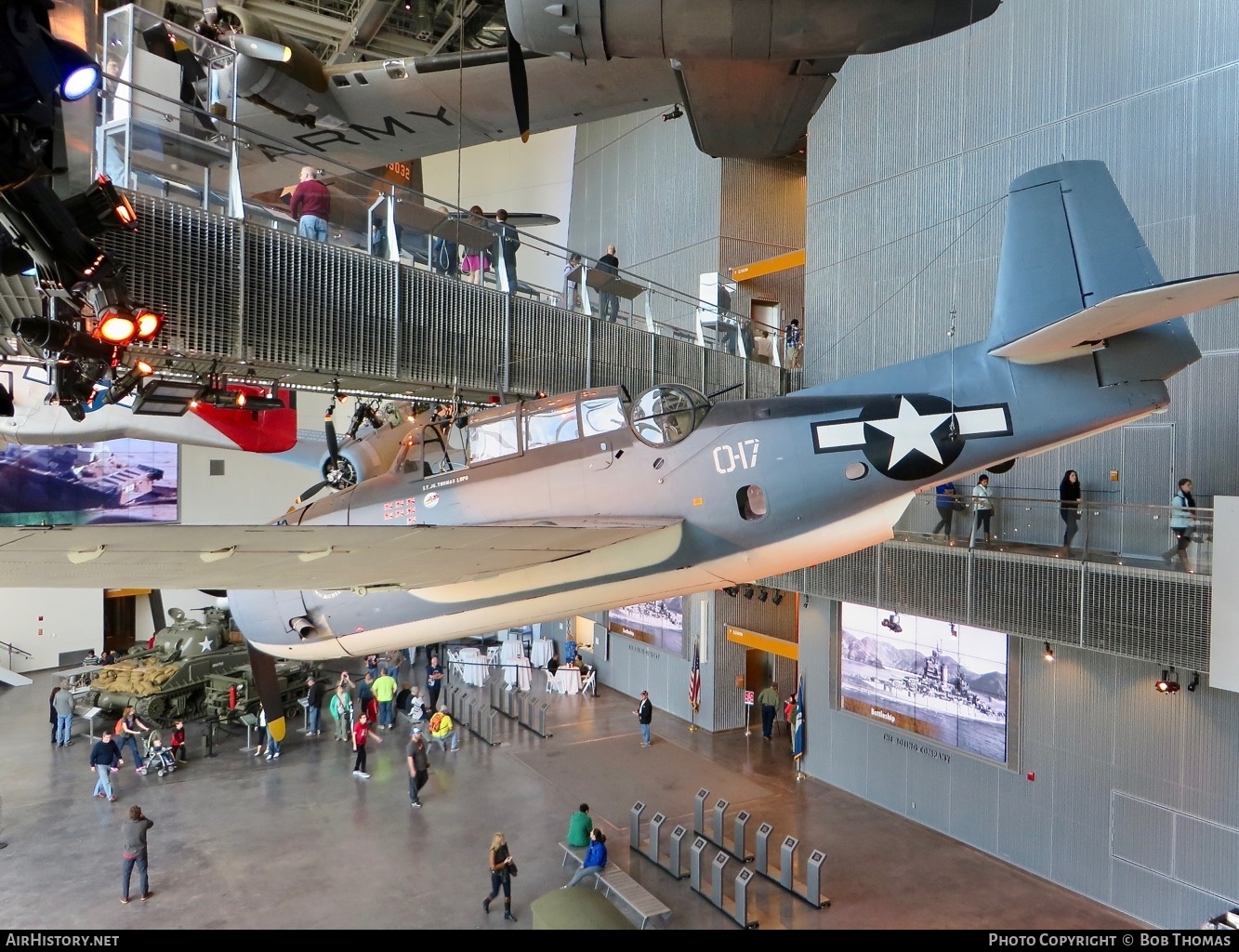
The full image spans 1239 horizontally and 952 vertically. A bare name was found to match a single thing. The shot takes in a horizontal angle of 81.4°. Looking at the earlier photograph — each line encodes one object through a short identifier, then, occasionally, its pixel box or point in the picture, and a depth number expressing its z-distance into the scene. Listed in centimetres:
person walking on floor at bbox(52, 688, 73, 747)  1297
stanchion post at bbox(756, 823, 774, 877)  866
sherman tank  1334
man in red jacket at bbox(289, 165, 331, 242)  700
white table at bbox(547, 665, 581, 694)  1797
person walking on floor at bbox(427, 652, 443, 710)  1496
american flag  1543
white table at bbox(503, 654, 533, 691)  1827
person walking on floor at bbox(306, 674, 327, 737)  1348
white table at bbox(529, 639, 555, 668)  1992
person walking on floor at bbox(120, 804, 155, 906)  771
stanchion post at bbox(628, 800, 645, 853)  932
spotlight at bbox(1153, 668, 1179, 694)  809
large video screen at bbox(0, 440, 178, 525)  1836
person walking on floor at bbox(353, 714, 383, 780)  1153
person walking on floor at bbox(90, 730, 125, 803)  1034
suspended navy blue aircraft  455
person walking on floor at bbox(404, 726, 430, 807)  1030
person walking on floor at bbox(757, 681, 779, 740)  1417
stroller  1169
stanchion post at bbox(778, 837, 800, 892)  834
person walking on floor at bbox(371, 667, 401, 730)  1385
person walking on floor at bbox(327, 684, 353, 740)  1334
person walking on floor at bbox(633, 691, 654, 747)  1354
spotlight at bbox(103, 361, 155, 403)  589
